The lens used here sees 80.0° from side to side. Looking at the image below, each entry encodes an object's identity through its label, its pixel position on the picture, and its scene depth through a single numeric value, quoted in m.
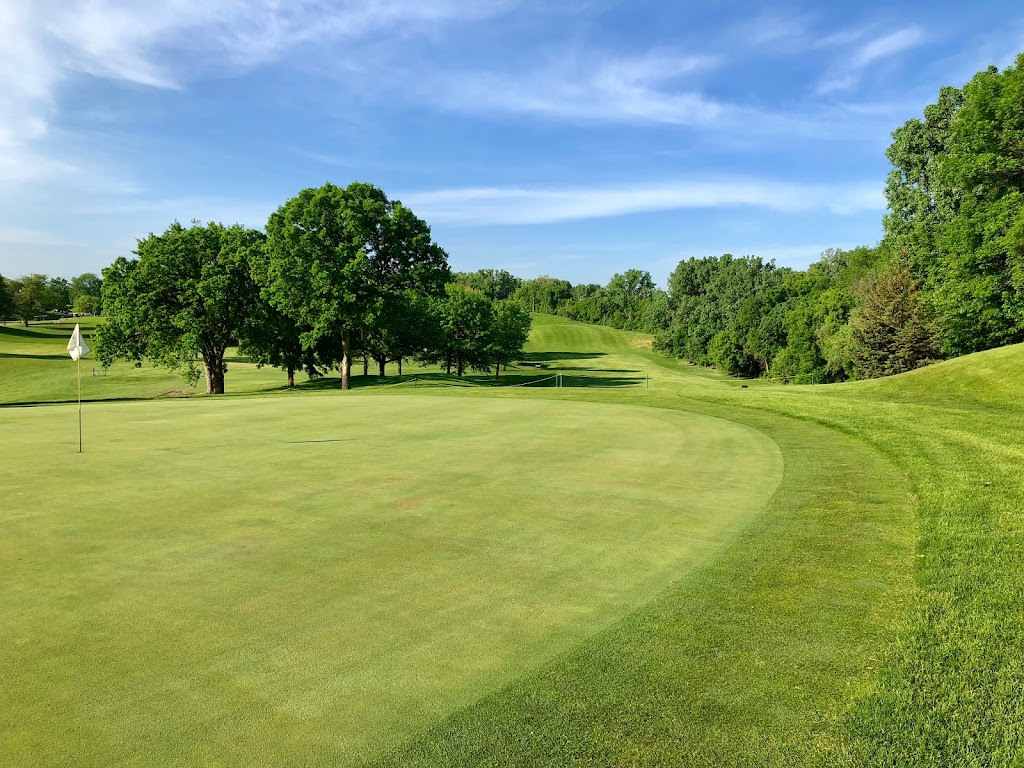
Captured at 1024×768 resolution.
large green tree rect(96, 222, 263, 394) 41.56
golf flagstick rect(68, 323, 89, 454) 14.39
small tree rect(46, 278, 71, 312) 139.51
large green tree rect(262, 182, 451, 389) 37.59
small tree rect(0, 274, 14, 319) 106.38
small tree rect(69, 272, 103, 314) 145.00
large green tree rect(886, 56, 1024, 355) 32.88
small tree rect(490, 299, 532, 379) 74.31
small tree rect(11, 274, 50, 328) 121.75
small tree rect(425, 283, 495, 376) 70.06
